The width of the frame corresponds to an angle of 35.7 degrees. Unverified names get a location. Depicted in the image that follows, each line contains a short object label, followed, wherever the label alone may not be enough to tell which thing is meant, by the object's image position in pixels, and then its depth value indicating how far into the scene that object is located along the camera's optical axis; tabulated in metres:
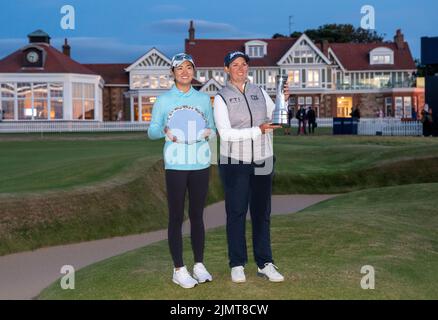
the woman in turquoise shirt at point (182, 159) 6.68
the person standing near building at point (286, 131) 42.37
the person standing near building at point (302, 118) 42.19
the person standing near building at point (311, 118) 43.91
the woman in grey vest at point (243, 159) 6.74
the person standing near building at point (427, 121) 38.59
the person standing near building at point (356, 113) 47.61
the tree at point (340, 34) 110.82
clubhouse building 55.28
